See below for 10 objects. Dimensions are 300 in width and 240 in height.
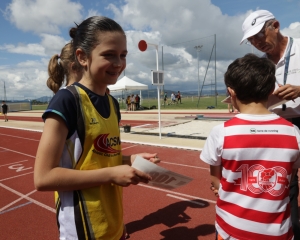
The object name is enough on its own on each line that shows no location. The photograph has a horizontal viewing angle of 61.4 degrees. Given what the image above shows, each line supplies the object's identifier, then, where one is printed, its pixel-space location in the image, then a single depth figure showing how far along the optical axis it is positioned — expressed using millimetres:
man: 2066
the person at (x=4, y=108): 21266
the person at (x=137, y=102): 28181
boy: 1373
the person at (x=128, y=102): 27736
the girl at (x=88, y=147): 1109
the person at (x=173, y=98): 36194
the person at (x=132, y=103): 27531
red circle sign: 8219
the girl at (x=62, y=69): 1703
